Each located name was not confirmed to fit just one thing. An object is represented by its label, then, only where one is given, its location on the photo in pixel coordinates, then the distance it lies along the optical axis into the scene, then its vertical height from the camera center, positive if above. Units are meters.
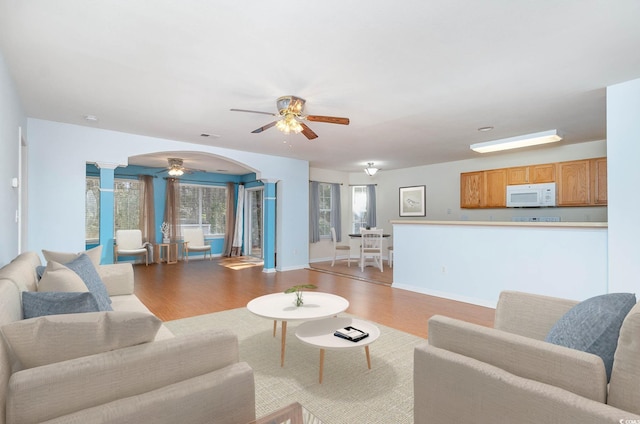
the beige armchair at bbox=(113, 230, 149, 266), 7.22 -0.70
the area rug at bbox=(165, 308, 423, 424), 1.93 -1.20
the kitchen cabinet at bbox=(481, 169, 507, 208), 6.12 +0.49
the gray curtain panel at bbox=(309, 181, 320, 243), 8.19 +0.06
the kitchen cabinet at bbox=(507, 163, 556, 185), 5.54 +0.72
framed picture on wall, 7.82 +0.33
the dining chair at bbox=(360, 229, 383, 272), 6.95 -0.74
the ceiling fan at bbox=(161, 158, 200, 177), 7.04 +1.08
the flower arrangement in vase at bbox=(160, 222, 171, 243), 8.27 -0.41
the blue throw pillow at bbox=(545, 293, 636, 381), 1.19 -0.45
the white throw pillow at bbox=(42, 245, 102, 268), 2.62 -0.36
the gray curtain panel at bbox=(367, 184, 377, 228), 8.77 +0.20
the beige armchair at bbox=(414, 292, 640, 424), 1.03 -0.63
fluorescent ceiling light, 4.67 +1.13
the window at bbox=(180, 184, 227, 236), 8.96 +0.19
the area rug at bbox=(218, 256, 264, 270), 7.57 -1.24
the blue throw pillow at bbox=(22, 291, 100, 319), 1.38 -0.39
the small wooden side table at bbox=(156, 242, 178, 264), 8.00 -0.99
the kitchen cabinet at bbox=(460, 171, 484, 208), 6.48 +0.52
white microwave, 5.48 +0.33
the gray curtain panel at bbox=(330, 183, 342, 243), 8.63 +0.11
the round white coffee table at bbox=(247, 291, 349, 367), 2.48 -0.79
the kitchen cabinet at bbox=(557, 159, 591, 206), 5.15 +0.51
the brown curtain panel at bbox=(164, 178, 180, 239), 8.39 +0.15
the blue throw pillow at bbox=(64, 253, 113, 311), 2.09 -0.44
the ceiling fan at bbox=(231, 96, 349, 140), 3.29 +1.06
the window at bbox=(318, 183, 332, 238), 8.62 +0.09
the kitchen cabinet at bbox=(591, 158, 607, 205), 4.94 +0.51
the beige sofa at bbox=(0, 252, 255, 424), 0.98 -0.60
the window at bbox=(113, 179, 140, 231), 7.88 +0.27
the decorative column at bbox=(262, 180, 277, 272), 6.80 -0.26
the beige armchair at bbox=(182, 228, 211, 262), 8.53 -0.70
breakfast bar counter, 3.57 -0.62
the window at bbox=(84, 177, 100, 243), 7.38 +0.13
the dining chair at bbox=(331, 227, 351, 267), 7.61 -0.82
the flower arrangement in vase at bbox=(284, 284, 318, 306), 2.65 -0.65
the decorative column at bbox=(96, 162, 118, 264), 4.84 +0.09
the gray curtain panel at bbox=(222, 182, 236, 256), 9.34 -0.20
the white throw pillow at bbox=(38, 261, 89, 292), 1.67 -0.36
